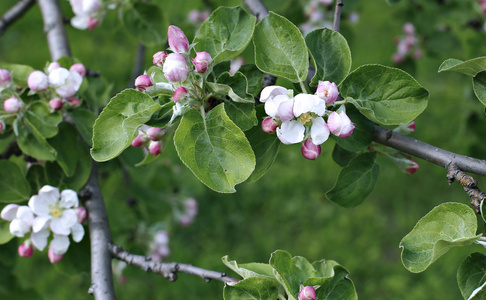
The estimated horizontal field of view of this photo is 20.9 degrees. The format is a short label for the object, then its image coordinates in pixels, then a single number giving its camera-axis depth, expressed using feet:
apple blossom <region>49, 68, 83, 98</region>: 2.82
